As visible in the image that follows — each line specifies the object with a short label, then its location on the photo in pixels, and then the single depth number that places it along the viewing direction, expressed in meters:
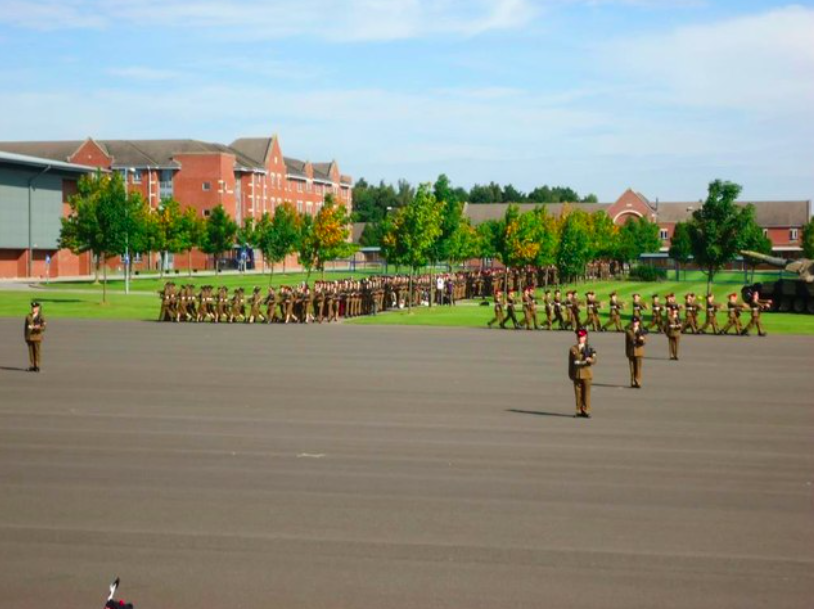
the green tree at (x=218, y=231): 108.44
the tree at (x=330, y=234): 79.06
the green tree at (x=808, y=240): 115.81
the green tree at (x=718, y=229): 59.38
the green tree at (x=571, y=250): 80.62
